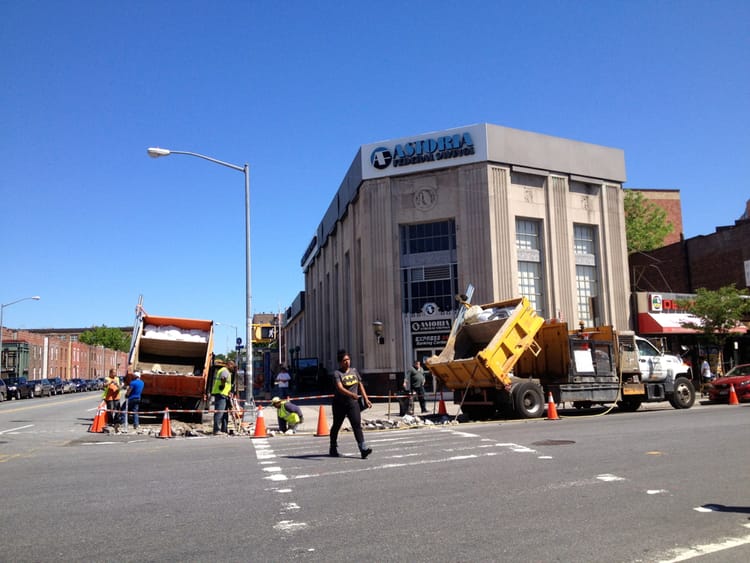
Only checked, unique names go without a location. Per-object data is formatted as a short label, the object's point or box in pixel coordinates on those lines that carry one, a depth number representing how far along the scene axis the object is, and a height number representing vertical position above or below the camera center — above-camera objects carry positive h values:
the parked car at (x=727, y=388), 23.23 -1.41
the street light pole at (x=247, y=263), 21.66 +3.39
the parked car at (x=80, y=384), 65.14 -1.85
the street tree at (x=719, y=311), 29.83 +1.70
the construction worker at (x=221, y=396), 16.83 -0.87
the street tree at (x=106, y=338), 133.88 +5.64
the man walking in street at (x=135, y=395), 17.47 -0.81
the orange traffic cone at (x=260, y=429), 15.48 -1.59
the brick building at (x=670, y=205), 60.72 +13.49
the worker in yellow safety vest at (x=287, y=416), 16.47 -1.39
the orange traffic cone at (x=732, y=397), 22.47 -1.68
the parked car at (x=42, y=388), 50.81 -1.61
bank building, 31.16 +5.95
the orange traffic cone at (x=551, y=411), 17.39 -1.53
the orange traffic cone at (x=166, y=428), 15.89 -1.56
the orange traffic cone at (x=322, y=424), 15.11 -1.49
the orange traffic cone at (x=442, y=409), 19.17 -1.55
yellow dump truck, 17.33 -0.35
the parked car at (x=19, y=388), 46.84 -1.46
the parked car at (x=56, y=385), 56.06 -1.61
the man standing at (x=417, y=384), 20.94 -0.87
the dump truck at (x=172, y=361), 19.31 +0.10
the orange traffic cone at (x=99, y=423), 17.55 -1.53
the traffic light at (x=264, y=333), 45.09 +2.11
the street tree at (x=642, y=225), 52.25 +10.11
